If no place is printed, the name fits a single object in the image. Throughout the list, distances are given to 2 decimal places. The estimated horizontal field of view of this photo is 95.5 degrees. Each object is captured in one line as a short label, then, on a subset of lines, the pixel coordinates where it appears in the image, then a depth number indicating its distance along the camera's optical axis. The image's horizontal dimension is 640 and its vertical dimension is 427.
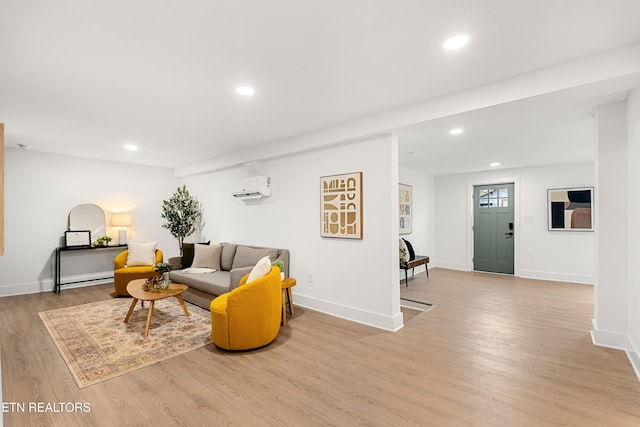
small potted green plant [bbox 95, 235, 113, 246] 5.34
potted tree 6.01
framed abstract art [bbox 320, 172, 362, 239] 3.58
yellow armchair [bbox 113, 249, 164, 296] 4.61
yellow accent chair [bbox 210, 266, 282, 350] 2.74
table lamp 5.58
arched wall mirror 5.28
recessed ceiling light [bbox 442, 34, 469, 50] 1.86
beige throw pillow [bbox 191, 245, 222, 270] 4.88
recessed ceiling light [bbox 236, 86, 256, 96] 2.61
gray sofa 3.80
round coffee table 3.16
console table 4.93
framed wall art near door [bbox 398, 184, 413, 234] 6.12
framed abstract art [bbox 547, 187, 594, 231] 5.68
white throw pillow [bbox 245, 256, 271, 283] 2.98
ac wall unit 4.59
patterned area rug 2.53
